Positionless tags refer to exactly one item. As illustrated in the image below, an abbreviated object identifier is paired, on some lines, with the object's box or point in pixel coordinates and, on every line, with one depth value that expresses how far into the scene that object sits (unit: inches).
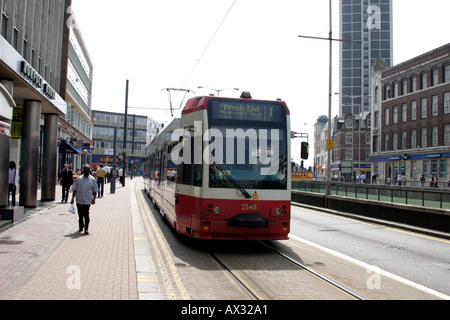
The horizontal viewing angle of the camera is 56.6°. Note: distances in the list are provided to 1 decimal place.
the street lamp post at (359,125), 2824.6
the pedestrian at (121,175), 1496.3
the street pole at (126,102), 1425.9
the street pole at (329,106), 781.9
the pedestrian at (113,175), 1026.7
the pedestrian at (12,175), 590.9
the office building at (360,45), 4722.0
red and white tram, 323.9
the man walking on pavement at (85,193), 401.7
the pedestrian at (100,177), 856.3
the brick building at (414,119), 1850.4
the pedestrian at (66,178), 687.7
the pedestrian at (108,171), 1125.9
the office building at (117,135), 3555.6
